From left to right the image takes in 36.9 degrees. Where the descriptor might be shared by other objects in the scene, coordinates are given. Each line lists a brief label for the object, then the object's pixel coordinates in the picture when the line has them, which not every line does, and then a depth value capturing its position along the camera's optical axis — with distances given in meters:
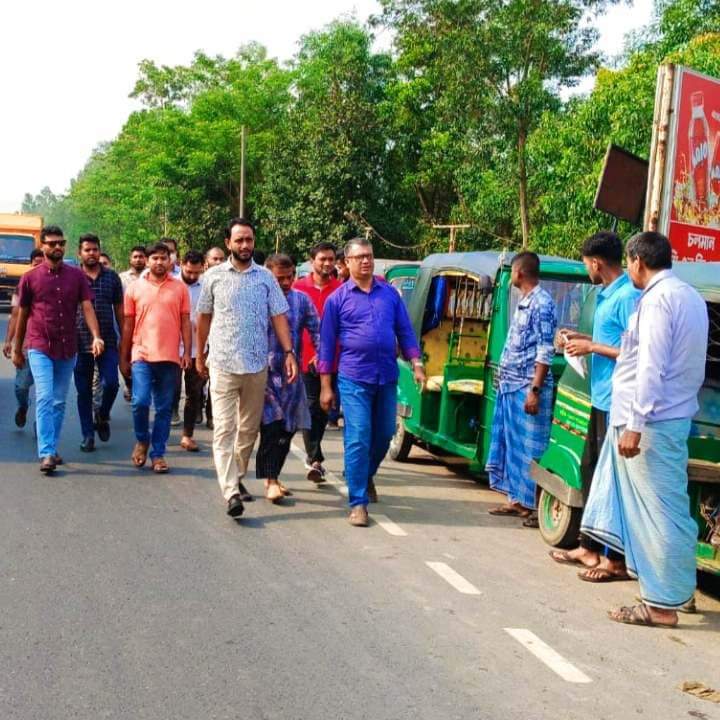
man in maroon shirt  8.66
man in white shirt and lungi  5.15
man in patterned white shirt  7.47
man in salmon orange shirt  8.98
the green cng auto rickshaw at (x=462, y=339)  8.31
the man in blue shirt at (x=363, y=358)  7.35
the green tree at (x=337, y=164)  37.53
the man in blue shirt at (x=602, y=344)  5.75
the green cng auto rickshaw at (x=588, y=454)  5.64
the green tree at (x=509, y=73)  28.73
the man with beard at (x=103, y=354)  9.90
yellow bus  32.22
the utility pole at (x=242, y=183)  41.62
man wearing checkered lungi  7.44
